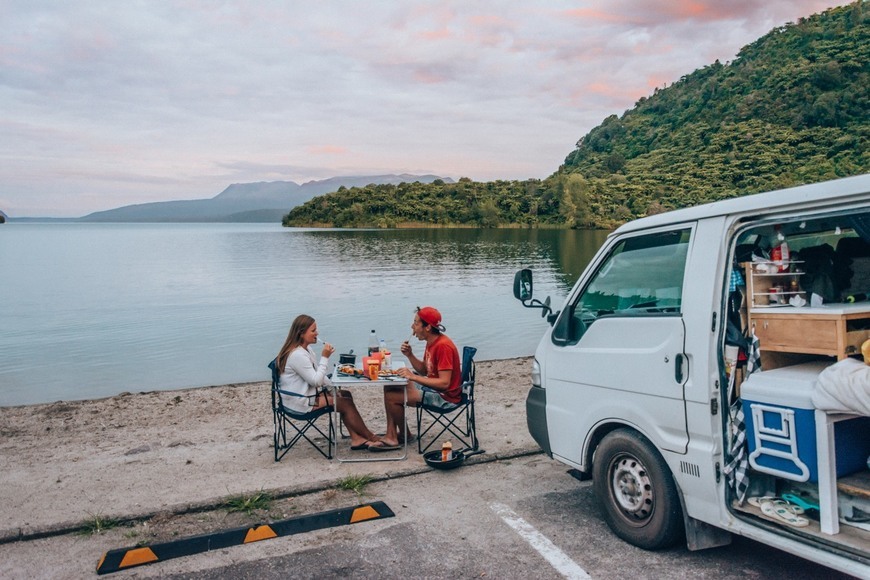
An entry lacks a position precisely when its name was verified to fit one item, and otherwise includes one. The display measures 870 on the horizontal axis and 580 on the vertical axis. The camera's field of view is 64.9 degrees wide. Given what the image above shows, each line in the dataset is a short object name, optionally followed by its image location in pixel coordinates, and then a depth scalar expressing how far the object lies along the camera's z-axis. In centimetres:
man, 658
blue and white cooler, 351
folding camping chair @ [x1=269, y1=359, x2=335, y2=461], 654
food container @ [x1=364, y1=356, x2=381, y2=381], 650
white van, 349
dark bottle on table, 691
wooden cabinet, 356
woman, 661
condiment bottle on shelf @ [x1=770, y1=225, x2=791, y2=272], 405
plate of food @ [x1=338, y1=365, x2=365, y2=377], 676
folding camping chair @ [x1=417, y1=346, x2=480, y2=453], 675
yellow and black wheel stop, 455
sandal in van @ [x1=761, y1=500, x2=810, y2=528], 362
